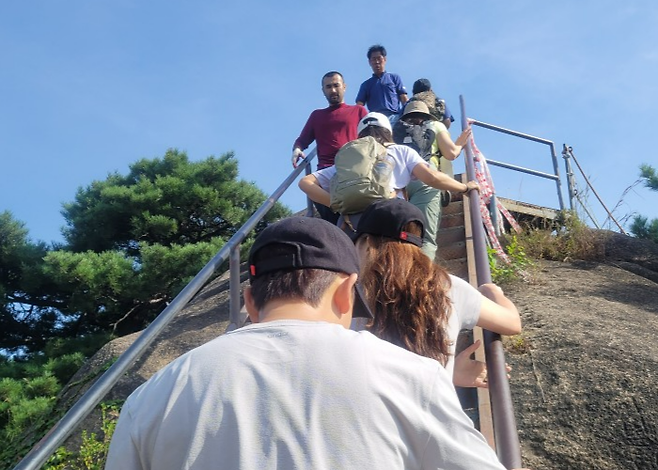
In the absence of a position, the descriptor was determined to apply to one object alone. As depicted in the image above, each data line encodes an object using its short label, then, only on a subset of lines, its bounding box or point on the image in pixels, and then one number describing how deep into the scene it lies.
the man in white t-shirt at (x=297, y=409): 1.43
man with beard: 7.09
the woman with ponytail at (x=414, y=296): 2.68
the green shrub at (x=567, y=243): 9.34
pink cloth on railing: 8.19
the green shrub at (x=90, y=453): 5.19
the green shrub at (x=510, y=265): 7.89
